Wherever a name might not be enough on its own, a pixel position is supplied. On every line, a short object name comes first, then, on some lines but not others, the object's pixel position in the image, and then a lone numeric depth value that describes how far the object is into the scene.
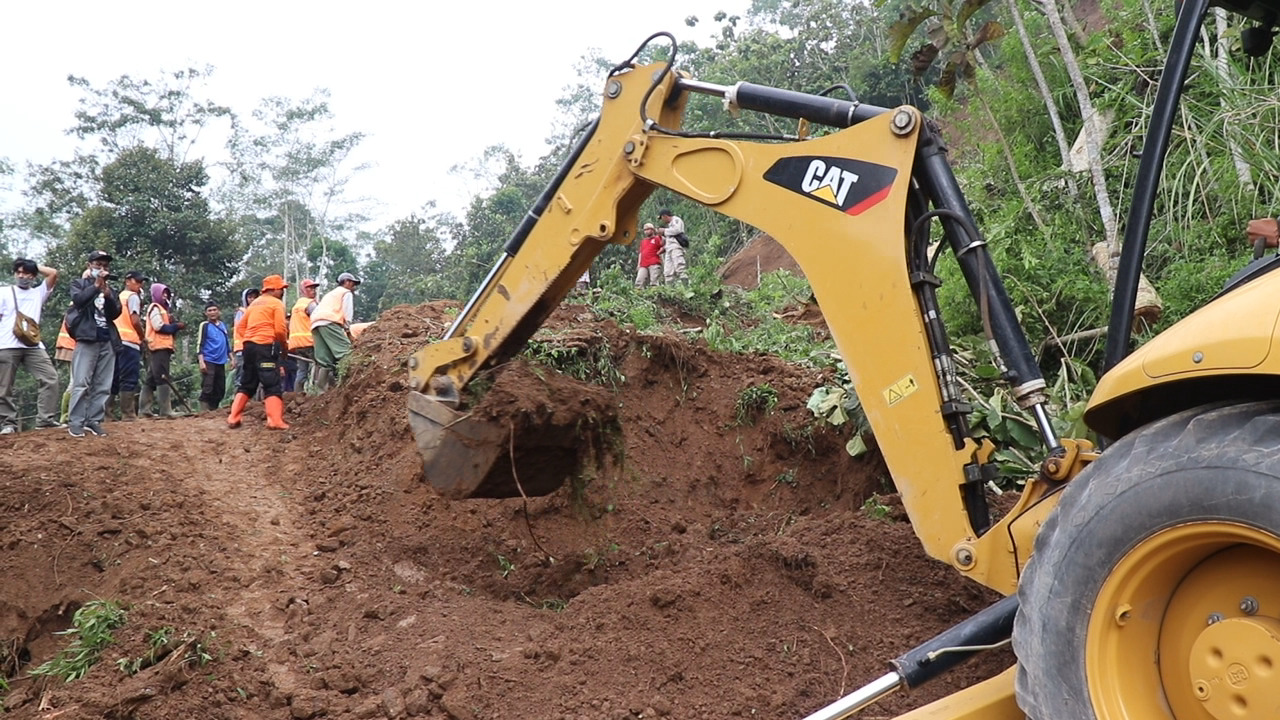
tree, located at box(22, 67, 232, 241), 26.39
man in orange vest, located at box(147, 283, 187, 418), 11.23
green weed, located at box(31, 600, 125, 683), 4.36
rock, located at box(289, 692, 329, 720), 3.88
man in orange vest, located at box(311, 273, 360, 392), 10.16
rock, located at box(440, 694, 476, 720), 3.69
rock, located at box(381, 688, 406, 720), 3.78
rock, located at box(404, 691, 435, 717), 3.77
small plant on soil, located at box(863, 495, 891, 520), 4.75
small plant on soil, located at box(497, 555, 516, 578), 5.57
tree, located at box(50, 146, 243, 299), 23.22
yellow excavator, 1.96
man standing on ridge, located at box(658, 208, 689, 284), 14.12
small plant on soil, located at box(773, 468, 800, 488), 6.23
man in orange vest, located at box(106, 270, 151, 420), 10.24
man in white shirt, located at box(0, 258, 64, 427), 8.33
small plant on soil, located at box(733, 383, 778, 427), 6.65
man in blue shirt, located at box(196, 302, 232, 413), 12.02
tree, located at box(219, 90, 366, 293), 36.53
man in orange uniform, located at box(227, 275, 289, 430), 9.34
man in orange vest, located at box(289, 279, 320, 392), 10.99
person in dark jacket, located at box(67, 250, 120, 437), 8.33
